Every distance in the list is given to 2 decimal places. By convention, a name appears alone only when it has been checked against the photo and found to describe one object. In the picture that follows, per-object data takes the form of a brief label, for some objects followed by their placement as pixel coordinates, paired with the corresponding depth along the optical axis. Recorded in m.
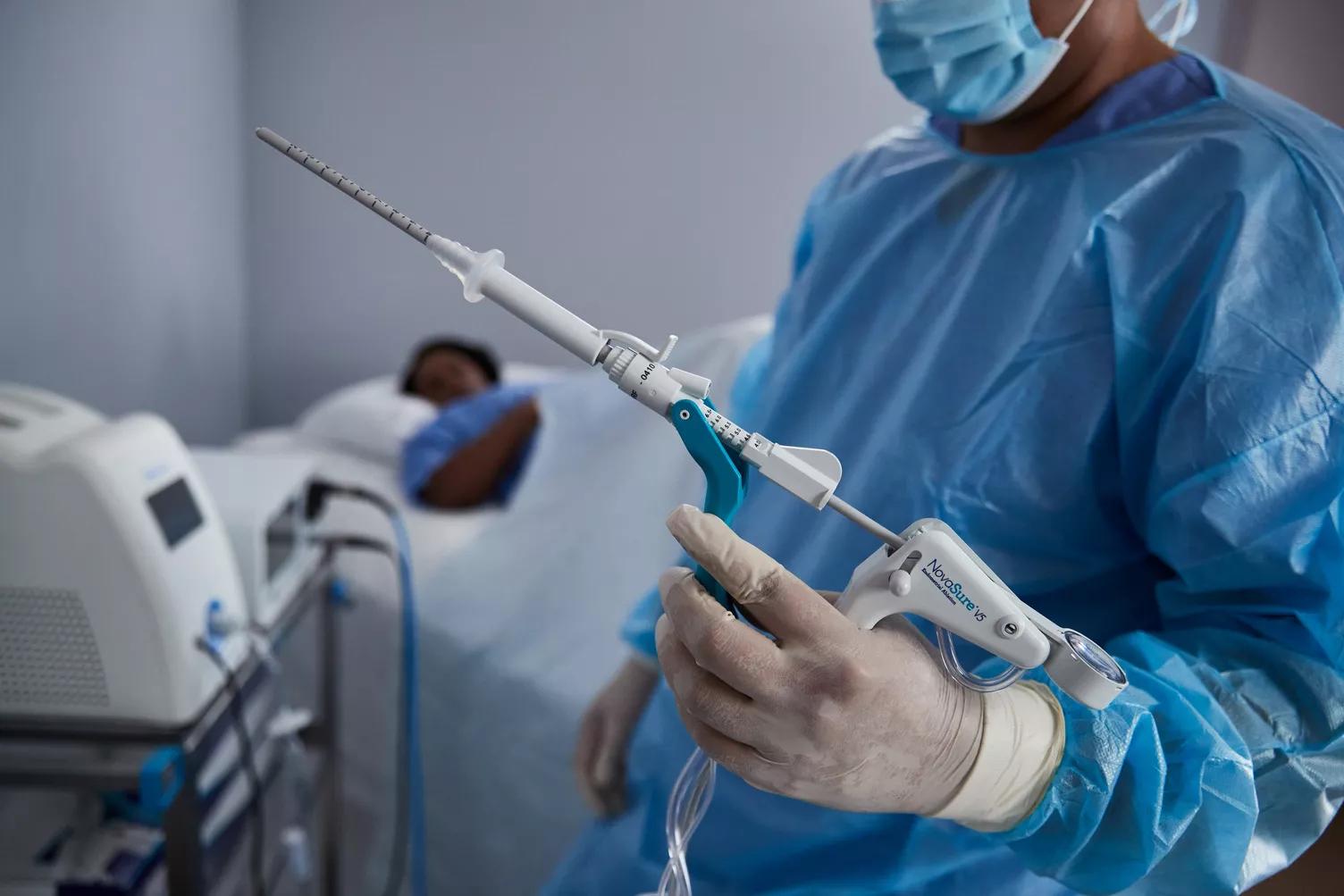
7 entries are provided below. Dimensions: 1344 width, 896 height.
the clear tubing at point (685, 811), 0.55
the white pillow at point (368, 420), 1.93
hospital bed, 1.39
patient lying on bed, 1.95
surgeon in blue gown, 0.51
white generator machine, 0.70
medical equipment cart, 0.71
